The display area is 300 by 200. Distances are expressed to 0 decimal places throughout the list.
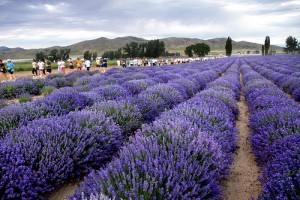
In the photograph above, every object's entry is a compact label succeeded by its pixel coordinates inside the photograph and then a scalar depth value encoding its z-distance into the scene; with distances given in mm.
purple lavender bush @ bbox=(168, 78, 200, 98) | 7902
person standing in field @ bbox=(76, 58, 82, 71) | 21078
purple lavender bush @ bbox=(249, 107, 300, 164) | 3084
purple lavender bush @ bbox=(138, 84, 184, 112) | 5360
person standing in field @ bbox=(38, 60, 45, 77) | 17800
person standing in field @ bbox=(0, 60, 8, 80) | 14875
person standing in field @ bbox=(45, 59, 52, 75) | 18933
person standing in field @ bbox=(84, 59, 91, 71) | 20120
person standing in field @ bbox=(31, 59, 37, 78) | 17488
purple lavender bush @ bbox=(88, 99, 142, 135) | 4078
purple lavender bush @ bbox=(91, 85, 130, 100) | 6134
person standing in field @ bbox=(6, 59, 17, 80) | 14739
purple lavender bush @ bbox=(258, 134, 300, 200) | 1835
